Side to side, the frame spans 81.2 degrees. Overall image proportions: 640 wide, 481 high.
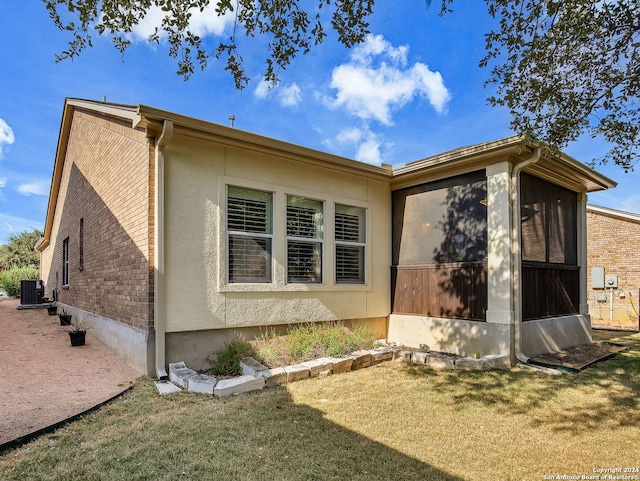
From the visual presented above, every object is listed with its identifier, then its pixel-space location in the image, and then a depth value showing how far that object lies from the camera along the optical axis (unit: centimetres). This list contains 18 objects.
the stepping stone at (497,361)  599
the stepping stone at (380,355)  638
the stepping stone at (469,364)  594
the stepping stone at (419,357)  640
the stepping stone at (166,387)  470
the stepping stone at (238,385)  471
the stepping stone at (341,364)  578
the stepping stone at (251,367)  529
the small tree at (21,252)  3666
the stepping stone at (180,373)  494
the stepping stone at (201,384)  476
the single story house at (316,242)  557
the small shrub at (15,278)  2056
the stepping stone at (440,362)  609
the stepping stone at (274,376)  512
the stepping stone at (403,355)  660
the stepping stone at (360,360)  607
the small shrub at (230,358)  556
